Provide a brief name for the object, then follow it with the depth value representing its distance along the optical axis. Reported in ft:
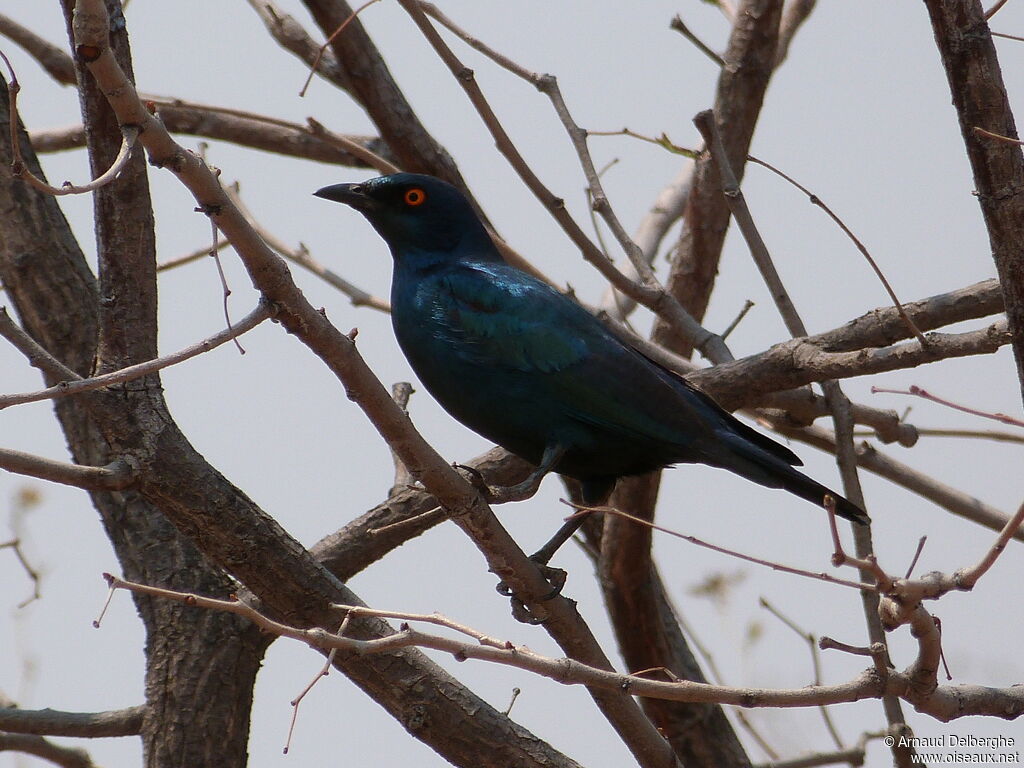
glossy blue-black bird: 30.73
